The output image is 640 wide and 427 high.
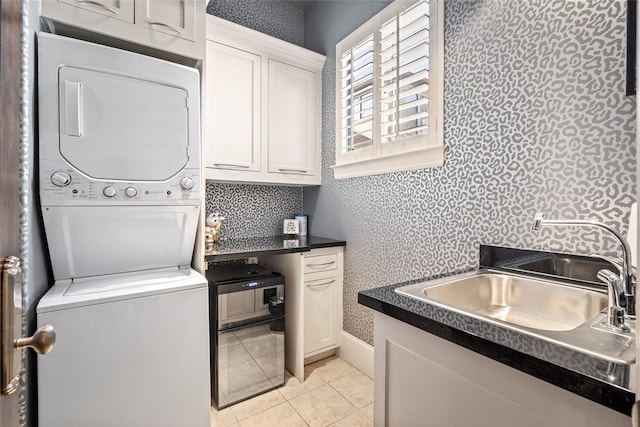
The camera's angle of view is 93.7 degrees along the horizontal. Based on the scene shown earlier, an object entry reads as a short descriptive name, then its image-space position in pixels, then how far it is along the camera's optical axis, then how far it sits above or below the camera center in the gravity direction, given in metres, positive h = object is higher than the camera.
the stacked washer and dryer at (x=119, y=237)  1.23 -0.12
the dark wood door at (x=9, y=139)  0.49 +0.13
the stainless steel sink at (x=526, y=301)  0.75 -0.32
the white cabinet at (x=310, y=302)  2.15 -0.68
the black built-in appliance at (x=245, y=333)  1.85 -0.79
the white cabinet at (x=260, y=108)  2.12 +0.81
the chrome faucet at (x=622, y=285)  0.78 -0.20
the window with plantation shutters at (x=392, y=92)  1.73 +0.79
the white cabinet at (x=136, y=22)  1.36 +0.93
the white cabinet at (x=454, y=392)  0.61 -0.44
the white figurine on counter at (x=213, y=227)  2.16 -0.11
